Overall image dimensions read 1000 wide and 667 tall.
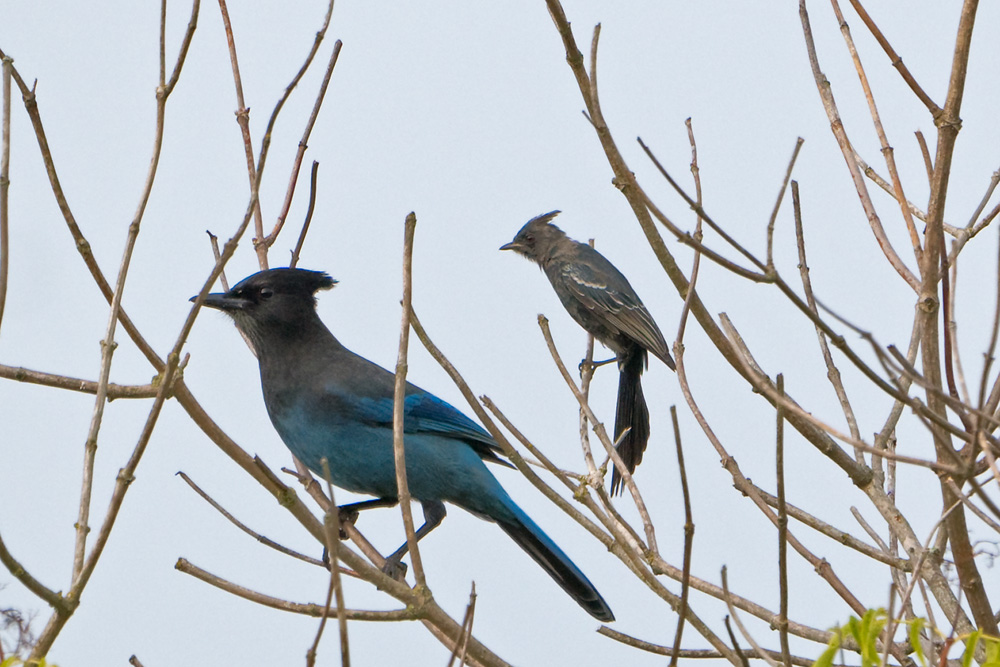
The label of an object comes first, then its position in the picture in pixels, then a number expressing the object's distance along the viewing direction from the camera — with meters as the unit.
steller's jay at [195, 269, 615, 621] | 8.42
